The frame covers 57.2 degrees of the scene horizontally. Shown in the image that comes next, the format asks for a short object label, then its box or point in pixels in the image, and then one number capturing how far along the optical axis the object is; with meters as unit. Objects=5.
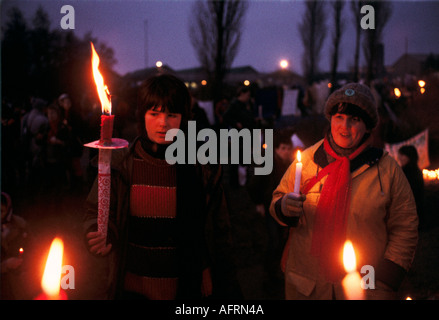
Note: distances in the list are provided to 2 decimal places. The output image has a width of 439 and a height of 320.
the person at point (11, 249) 3.25
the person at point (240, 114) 7.17
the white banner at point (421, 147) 4.33
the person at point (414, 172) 3.36
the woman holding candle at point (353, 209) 2.14
